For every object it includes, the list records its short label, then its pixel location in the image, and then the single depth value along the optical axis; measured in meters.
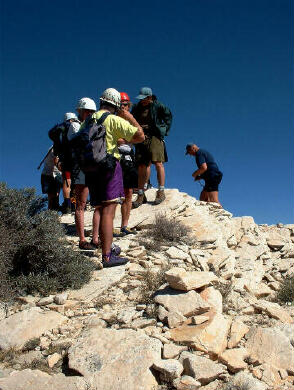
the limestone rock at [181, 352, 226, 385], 3.12
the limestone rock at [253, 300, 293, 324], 4.39
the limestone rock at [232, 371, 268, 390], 3.06
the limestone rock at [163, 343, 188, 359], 3.31
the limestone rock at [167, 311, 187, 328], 3.75
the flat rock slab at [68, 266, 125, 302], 4.57
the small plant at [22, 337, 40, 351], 3.68
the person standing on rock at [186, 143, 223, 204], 9.29
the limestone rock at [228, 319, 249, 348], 3.67
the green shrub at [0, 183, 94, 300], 4.68
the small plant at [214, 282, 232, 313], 4.46
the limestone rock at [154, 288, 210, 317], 3.88
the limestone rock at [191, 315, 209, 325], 3.73
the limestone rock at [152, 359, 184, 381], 3.08
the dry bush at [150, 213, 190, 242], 6.68
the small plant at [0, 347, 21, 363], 3.53
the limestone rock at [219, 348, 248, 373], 3.32
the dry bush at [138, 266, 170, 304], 4.25
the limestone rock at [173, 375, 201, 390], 3.02
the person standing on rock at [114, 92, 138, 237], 6.40
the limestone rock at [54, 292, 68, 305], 4.35
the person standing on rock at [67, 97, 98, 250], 5.73
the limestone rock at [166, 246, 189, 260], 5.81
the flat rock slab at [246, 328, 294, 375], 3.50
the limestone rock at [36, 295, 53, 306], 4.36
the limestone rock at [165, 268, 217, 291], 4.09
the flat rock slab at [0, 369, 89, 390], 3.01
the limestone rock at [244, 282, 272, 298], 5.58
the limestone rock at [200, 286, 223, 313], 4.12
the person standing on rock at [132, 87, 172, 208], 7.91
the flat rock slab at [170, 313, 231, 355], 3.45
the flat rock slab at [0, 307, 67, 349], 3.76
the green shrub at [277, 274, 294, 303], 5.47
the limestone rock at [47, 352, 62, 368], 3.38
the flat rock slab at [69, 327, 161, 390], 3.10
